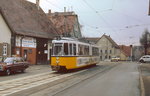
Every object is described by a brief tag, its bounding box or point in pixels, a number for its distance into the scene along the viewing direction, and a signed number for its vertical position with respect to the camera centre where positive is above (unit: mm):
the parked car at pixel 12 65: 16037 -967
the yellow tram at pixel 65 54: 16899 +17
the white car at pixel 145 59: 45661 -1223
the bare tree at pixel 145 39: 67508 +5593
